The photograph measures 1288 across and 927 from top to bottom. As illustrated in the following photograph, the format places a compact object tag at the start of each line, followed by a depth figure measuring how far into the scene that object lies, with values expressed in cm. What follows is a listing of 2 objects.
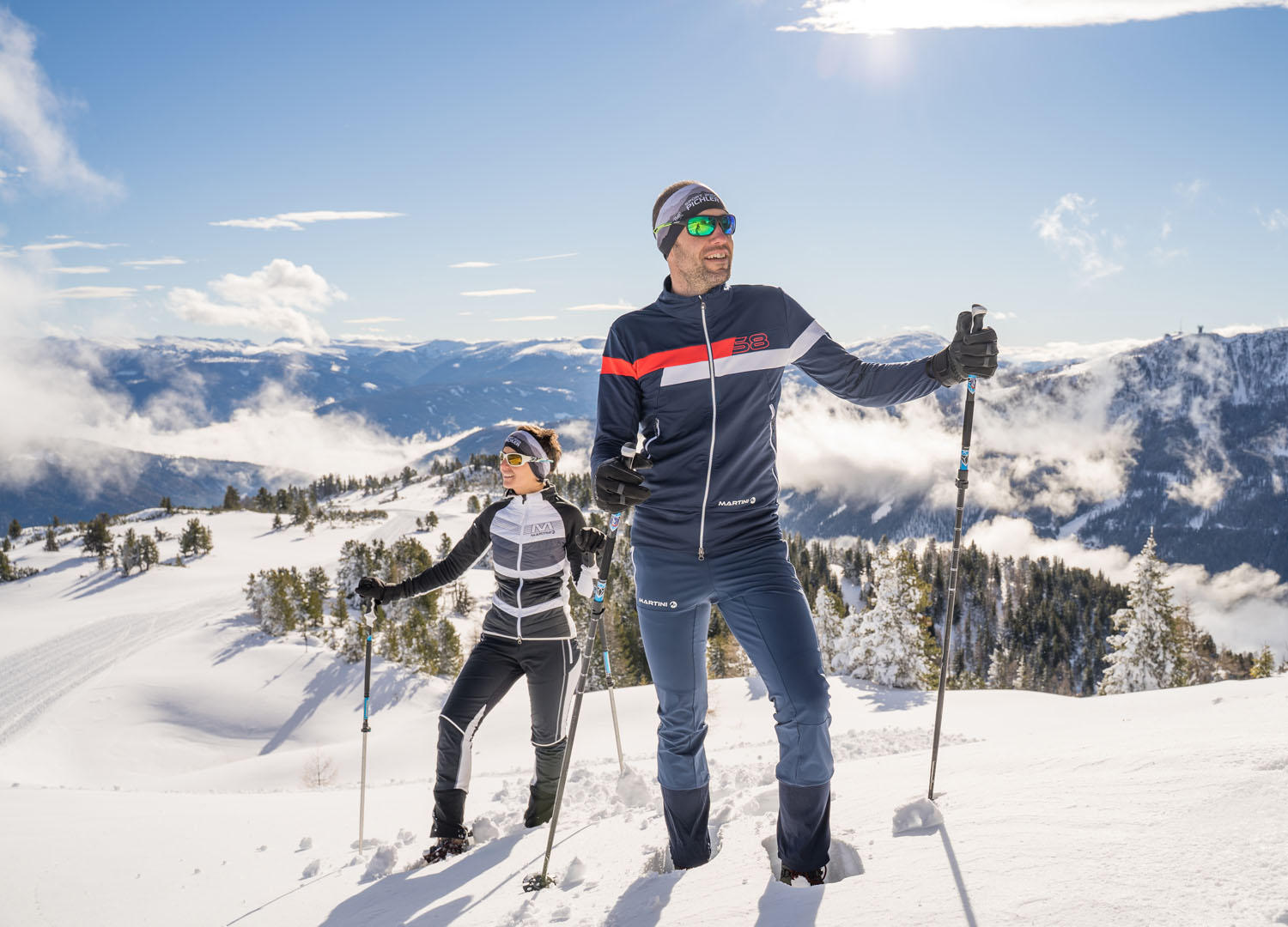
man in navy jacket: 370
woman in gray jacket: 560
